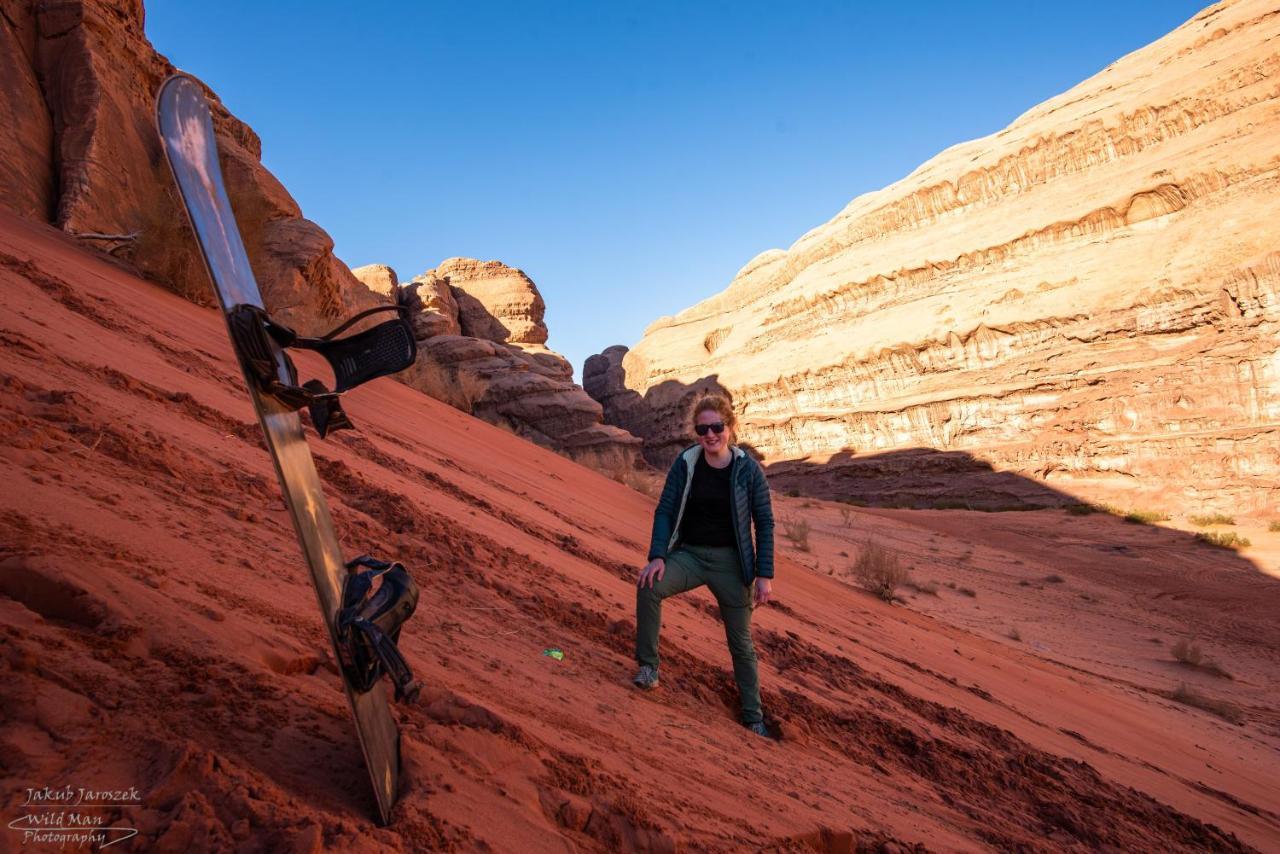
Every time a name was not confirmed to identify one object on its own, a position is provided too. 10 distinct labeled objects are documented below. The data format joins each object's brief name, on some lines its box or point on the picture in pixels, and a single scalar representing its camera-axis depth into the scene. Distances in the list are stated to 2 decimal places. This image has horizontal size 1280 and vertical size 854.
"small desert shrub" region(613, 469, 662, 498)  17.06
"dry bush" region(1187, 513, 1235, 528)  16.88
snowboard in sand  1.58
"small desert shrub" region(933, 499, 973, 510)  22.62
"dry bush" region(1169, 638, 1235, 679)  9.29
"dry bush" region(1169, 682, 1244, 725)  7.78
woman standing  3.67
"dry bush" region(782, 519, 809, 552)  13.64
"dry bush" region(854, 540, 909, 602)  10.37
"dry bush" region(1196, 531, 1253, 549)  14.55
